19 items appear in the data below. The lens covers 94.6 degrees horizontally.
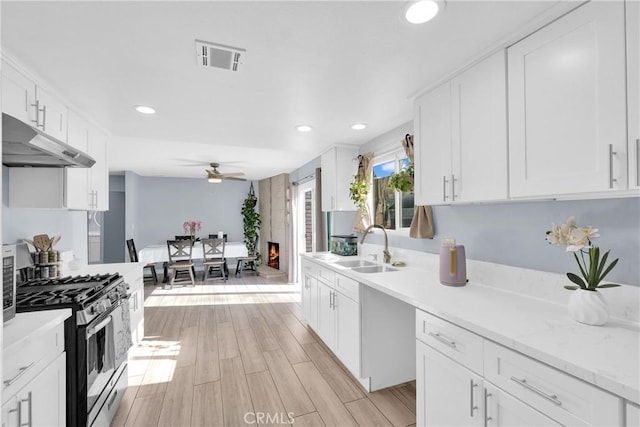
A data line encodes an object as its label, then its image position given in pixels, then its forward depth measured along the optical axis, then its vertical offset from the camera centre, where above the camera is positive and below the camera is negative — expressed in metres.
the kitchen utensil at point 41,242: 2.41 -0.20
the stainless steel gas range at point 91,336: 1.57 -0.71
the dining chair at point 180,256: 5.63 -0.75
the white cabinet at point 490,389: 0.99 -0.70
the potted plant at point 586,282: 1.30 -0.31
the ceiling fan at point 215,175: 5.47 +0.78
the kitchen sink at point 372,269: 2.89 -0.52
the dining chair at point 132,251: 5.24 -0.60
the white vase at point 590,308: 1.30 -0.42
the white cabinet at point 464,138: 1.62 +0.49
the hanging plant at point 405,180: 2.65 +0.32
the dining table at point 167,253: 5.66 -0.72
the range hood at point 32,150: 1.49 +0.41
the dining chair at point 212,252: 6.00 -0.72
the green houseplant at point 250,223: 7.71 -0.18
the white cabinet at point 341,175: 3.70 +0.52
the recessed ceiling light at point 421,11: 1.30 +0.93
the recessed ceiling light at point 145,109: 2.43 +0.91
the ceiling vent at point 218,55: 1.59 +0.92
